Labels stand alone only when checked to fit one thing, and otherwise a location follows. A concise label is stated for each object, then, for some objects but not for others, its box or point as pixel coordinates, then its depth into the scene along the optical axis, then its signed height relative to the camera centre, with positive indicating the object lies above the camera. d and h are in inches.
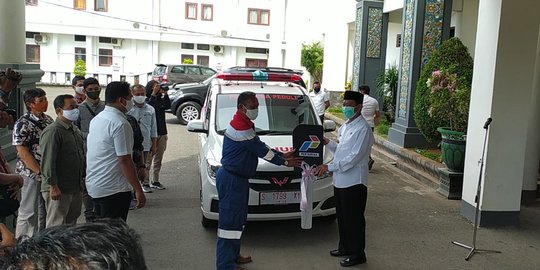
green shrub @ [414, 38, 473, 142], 346.7 +4.1
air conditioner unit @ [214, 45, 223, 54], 1403.8 +77.6
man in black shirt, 311.1 -30.2
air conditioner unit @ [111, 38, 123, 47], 1337.4 +80.9
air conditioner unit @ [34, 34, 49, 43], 1290.6 +79.5
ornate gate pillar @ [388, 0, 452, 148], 408.5 +39.2
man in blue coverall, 177.3 -37.7
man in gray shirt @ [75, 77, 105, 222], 223.6 -17.5
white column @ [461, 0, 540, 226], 236.5 -3.8
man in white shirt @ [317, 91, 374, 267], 193.5 -36.0
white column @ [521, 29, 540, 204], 290.7 -36.3
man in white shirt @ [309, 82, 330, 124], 460.4 -17.6
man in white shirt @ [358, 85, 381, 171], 364.8 -18.5
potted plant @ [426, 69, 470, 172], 324.8 -9.7
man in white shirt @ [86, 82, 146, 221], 162.2 -29.1
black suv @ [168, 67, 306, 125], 613.3 -34.5
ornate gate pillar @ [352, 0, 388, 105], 588.1 +50.1
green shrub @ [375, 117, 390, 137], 490.0 -46.8
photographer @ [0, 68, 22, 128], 169.8 -6.6
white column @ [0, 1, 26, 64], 284.4 +20.4
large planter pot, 286.2 -37.8
